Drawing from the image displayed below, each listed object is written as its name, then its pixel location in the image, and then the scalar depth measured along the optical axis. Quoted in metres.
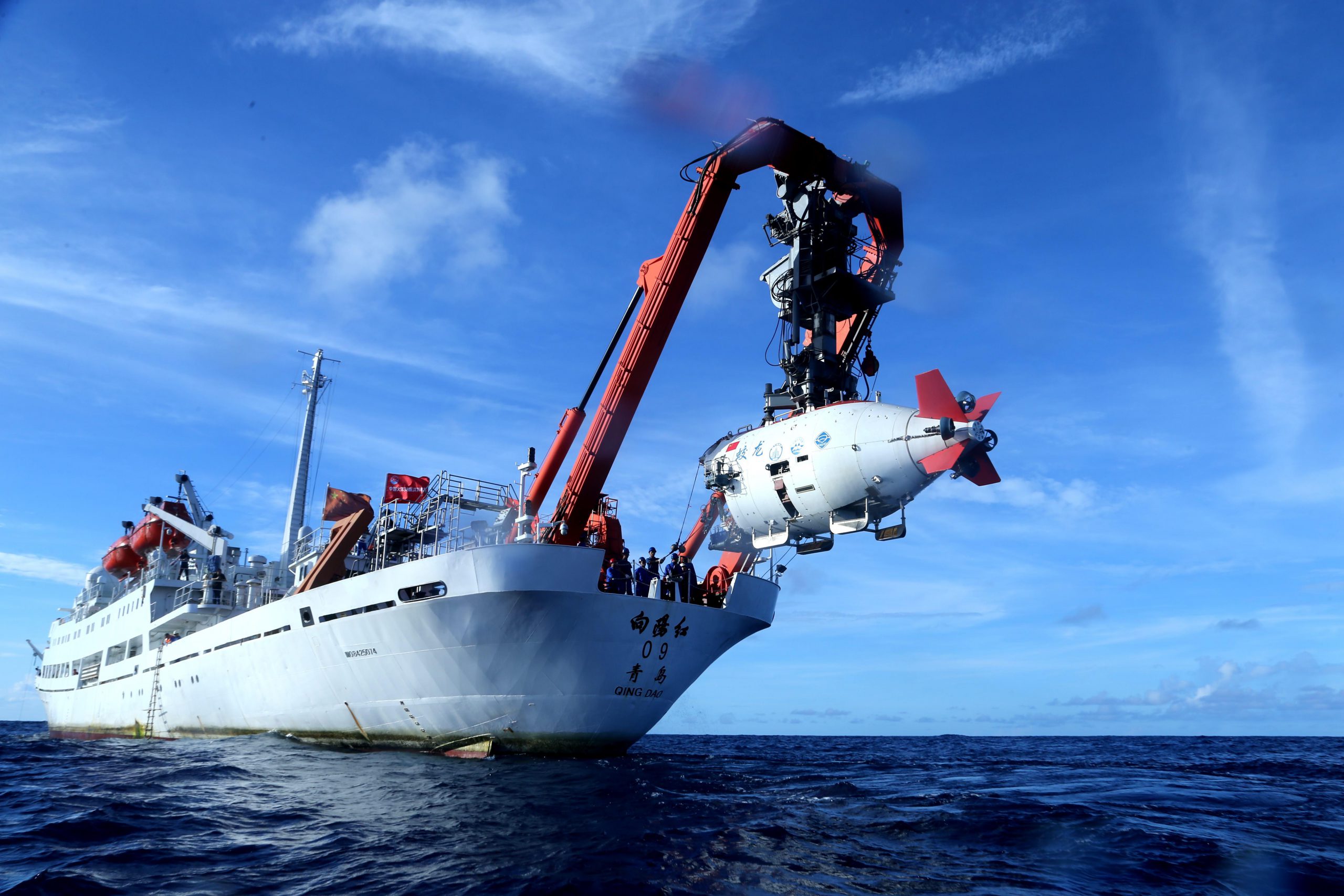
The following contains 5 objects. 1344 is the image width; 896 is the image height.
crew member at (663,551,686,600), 22.88
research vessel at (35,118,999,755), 20.11
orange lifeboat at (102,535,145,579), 47.94
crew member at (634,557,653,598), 22.09
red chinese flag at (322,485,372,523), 31.91
